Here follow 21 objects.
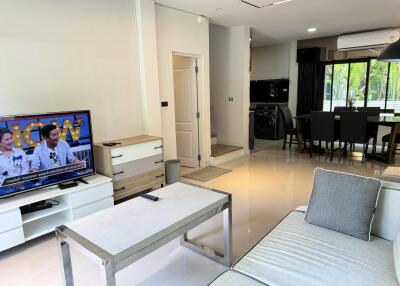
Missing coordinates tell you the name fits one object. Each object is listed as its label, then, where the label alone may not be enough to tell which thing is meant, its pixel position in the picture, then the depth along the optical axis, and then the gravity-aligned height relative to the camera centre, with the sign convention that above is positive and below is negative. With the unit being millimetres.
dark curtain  7344 +246
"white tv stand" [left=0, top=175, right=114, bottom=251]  2385 -1040
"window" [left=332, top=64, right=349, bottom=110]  7086 +292
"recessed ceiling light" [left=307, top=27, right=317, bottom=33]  6074 +1486
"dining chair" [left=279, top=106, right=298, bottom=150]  6523 -577
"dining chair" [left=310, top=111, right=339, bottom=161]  5344 -617
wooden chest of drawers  3285 -784
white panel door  5102 -216
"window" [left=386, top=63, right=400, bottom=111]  6418 +132
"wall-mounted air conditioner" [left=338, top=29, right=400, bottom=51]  5996 +1230
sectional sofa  1429 -928
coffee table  1504 -788
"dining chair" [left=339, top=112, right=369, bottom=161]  5012 -608
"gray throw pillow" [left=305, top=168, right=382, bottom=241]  1758 -709
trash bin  4266 -1110
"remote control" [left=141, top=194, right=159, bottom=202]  2168 -769
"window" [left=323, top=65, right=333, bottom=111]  7324 +228
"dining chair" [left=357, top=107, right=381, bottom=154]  5405 -569
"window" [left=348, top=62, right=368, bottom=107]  6812 +307
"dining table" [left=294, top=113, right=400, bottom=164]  4891 -569
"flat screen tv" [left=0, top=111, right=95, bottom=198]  2502 -461
